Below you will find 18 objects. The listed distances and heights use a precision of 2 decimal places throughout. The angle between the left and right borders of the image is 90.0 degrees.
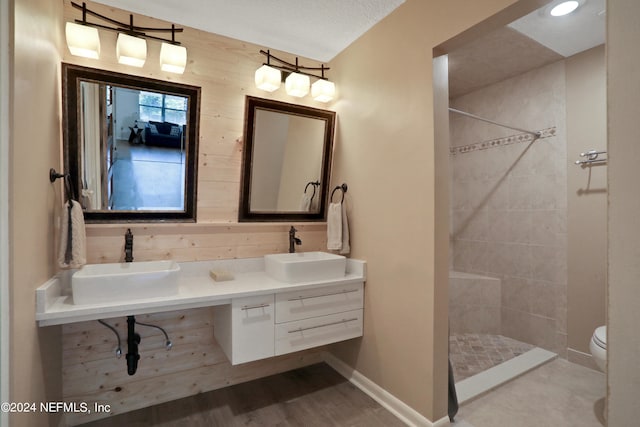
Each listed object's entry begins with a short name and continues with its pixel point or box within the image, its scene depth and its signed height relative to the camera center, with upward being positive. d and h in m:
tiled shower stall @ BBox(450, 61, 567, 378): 2.72 +0.03
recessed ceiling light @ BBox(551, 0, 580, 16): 1.88 +1.25
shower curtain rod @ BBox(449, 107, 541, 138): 2.81 +0.75
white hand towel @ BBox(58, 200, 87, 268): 1.61 -0.12
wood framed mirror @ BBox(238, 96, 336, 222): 2.31 +0.41
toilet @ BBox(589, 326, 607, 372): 1.84 -0.80
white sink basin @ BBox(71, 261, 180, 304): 1.52 -0.35
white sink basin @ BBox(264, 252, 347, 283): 2.03 -0.36
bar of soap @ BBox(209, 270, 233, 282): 2.01 -0.39
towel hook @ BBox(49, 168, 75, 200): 1.58 +0.19
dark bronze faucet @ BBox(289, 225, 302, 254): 2.45 -0.20
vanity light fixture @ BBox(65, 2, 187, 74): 1.72 +0.98
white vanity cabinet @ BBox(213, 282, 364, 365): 1.84 -0.67
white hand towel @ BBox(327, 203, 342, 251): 2.37 -0.10
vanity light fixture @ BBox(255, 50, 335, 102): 2.26 +1.00
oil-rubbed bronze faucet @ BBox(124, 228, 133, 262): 1.89 -0.19
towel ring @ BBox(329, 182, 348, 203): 2.47 +0.21
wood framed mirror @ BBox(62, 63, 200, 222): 1.79 +0.43
